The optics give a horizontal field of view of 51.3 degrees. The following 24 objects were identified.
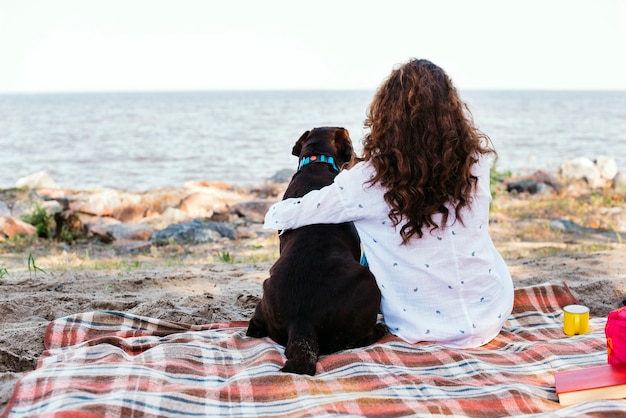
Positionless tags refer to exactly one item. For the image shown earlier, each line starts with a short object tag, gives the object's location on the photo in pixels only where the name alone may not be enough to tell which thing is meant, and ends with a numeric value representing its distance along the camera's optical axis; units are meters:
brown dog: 3.71
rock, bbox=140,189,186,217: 14.32
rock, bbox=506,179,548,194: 15.88
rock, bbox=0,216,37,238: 10.97
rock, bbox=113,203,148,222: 13.19
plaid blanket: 3.10
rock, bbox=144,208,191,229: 12.68
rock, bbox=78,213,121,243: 11.17
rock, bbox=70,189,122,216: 12.70
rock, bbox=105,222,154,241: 11.12
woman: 3.79
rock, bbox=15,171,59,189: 17.19
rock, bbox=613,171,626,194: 16.17
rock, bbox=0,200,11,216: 13.21
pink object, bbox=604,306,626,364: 3.35
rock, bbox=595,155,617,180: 17.77
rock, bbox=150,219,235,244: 10.59
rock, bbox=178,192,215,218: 13.70
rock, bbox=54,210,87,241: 11.30
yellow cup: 4.21
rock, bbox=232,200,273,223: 13.16
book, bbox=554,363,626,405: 3.18
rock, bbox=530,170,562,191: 16.56
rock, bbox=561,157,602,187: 17.03
